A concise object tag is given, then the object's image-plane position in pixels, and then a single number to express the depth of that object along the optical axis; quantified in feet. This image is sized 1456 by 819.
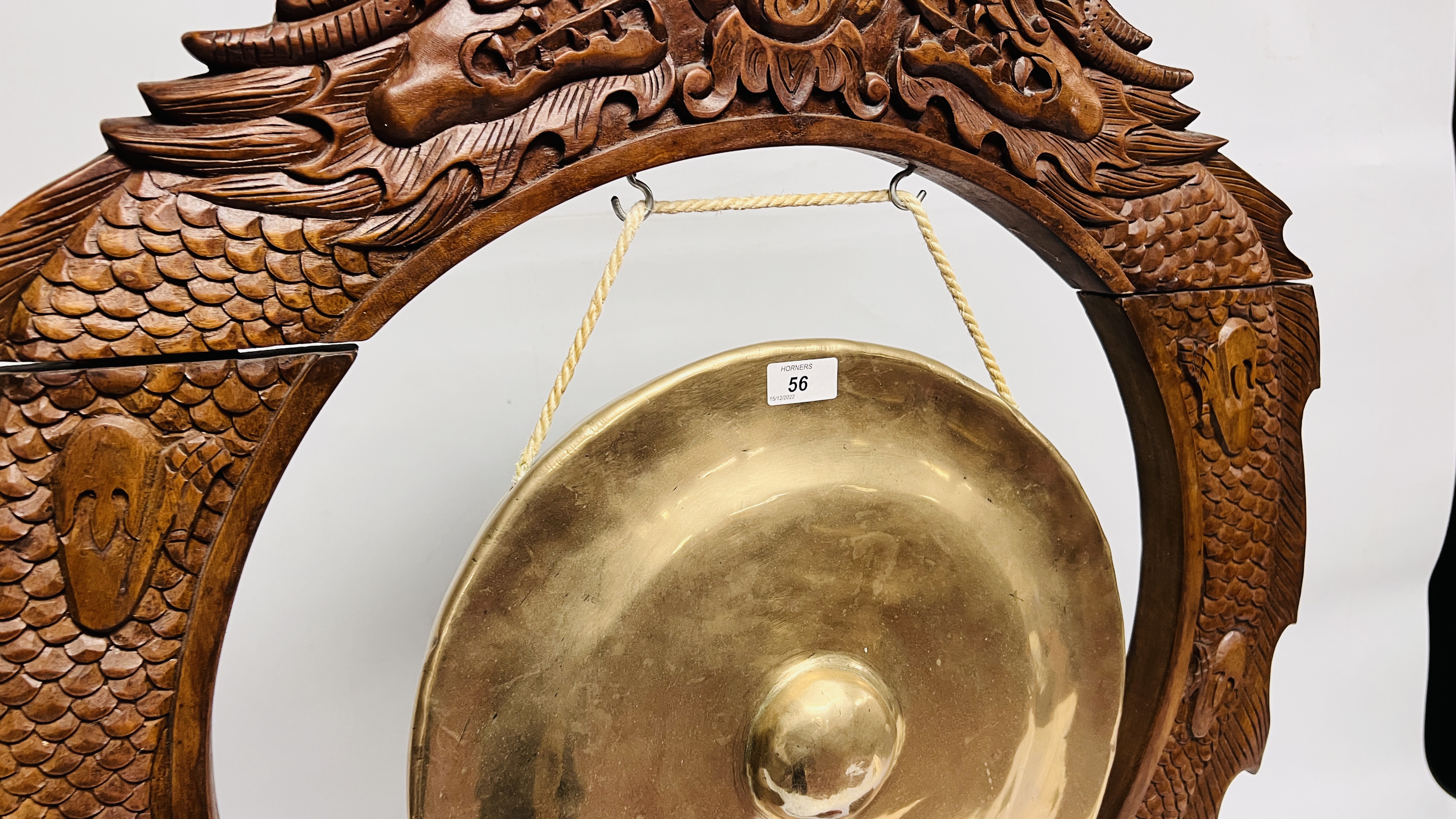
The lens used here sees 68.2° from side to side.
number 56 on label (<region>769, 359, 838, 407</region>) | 2.46
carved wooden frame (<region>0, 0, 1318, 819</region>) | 1.94
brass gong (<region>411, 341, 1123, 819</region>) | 2.24
